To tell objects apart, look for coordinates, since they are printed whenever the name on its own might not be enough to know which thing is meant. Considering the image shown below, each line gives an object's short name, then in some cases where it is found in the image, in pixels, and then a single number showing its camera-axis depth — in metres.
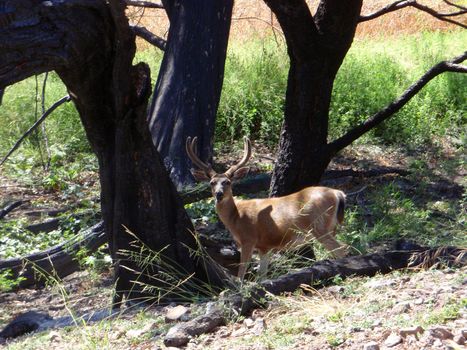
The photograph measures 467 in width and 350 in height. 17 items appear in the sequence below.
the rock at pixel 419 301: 11.11
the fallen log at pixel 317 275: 11.52
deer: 18.25
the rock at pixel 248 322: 11.63
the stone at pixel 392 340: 9.64
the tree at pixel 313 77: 17.67
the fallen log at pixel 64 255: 18.03
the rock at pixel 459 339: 9.32
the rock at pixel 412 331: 9.66
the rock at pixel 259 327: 11.27
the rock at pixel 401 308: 10.87
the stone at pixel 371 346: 9.56
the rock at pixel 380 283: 12.60
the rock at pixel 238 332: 11.36
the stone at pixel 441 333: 9.48
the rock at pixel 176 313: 12.42
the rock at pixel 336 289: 12.85
